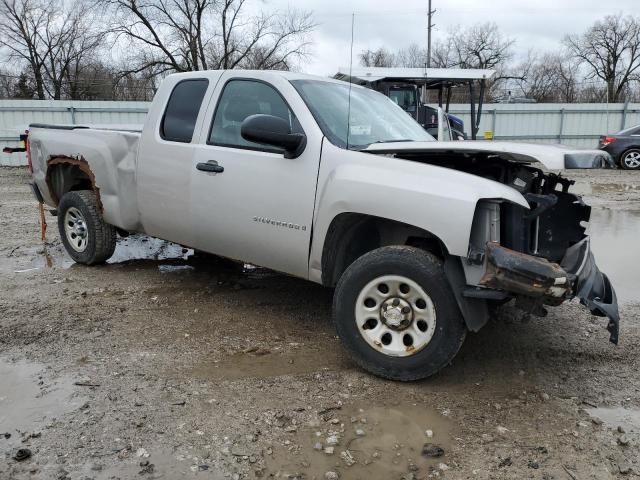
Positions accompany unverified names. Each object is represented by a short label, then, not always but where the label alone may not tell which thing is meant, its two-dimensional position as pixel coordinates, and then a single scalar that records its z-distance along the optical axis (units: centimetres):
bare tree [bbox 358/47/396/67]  3222
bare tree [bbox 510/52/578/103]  4688
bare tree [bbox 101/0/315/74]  3209
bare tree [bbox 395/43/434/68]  4166
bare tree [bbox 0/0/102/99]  3909
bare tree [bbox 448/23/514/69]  5125
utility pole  3109
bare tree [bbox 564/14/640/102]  4684
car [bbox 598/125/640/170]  1720
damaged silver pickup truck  321
